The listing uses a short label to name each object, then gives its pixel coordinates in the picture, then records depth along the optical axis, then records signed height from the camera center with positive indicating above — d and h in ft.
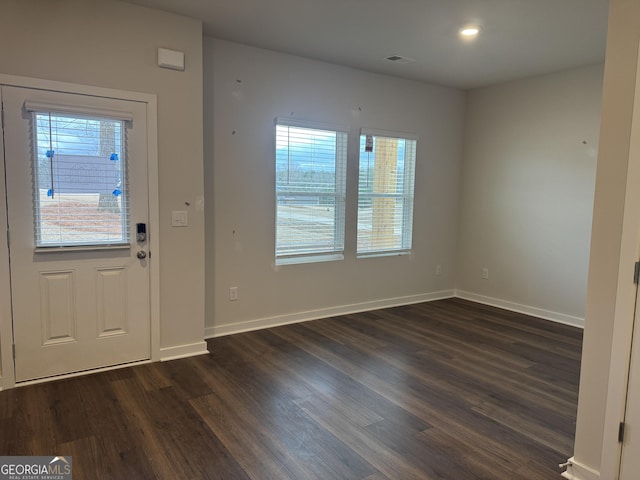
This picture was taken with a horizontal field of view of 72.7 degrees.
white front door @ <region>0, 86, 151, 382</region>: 9.55 -1.02
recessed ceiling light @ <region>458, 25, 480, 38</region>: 11.30 +4.34
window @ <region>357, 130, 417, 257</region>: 16.32 +0.01
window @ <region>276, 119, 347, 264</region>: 14.28 -0.02
